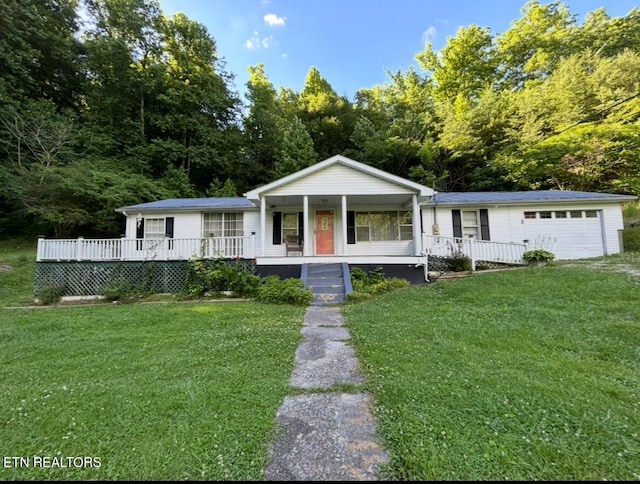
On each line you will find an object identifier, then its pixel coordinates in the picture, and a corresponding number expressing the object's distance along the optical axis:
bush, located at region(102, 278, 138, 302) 8.88
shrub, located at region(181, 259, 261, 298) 8.81
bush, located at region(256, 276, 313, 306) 7.84
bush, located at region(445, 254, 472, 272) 10.42
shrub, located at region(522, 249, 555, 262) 10.29
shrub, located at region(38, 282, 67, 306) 8.86
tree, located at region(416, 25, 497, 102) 24.27
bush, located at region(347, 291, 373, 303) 7.83
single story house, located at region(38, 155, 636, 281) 10.11
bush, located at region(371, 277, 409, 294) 8.69
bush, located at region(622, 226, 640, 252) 12.74
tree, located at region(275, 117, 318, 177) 20.36
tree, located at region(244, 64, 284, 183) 24.27
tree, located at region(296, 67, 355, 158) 23.73
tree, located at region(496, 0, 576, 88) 21.27
